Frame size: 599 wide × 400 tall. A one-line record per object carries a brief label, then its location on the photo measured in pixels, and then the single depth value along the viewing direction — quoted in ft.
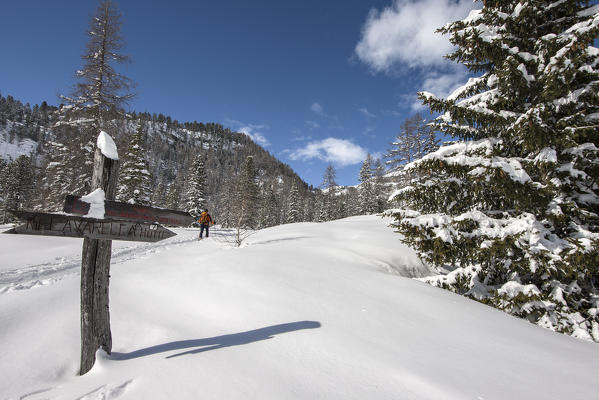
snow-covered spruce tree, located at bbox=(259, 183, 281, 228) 161.17
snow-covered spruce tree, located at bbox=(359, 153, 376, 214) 132.57
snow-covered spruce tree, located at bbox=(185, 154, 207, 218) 102.99
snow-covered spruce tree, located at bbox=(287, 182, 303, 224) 156.04
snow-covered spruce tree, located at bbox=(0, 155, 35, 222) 137.08
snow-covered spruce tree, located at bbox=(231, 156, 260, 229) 110.73
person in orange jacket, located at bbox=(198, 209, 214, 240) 48.55
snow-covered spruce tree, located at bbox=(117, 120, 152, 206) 74.18
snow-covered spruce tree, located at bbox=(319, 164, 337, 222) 161.98
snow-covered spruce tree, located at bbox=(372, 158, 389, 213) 128.06
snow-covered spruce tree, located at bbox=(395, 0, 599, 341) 17.24
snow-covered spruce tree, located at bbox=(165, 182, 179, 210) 166.38
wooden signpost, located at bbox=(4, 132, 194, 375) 9.75
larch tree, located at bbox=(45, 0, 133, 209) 42.91
